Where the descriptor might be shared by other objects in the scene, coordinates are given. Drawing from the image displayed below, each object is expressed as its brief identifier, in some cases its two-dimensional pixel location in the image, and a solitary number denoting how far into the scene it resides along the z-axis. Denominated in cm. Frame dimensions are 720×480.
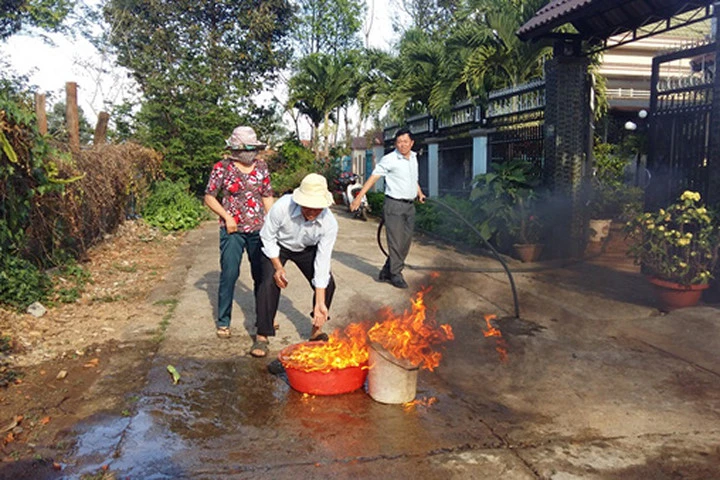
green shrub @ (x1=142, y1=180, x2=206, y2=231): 1411
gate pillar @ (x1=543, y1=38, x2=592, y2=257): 940
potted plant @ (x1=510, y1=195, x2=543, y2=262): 962
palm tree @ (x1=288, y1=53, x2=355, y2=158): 2831
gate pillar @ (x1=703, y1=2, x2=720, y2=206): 654
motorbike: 1680
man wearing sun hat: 461
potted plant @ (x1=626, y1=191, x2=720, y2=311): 631
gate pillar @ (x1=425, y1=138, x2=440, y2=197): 1619
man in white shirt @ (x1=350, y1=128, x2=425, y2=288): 759
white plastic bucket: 403
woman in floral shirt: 552
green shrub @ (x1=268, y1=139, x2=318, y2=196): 2416
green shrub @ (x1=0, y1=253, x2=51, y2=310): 614
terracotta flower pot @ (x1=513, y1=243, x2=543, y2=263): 961
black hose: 632
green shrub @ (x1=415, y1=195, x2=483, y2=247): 1105
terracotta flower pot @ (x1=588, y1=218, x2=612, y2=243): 1043
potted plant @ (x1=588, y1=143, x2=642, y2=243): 1047
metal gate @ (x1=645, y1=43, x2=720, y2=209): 703
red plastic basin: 418
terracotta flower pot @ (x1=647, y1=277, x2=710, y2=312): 639
